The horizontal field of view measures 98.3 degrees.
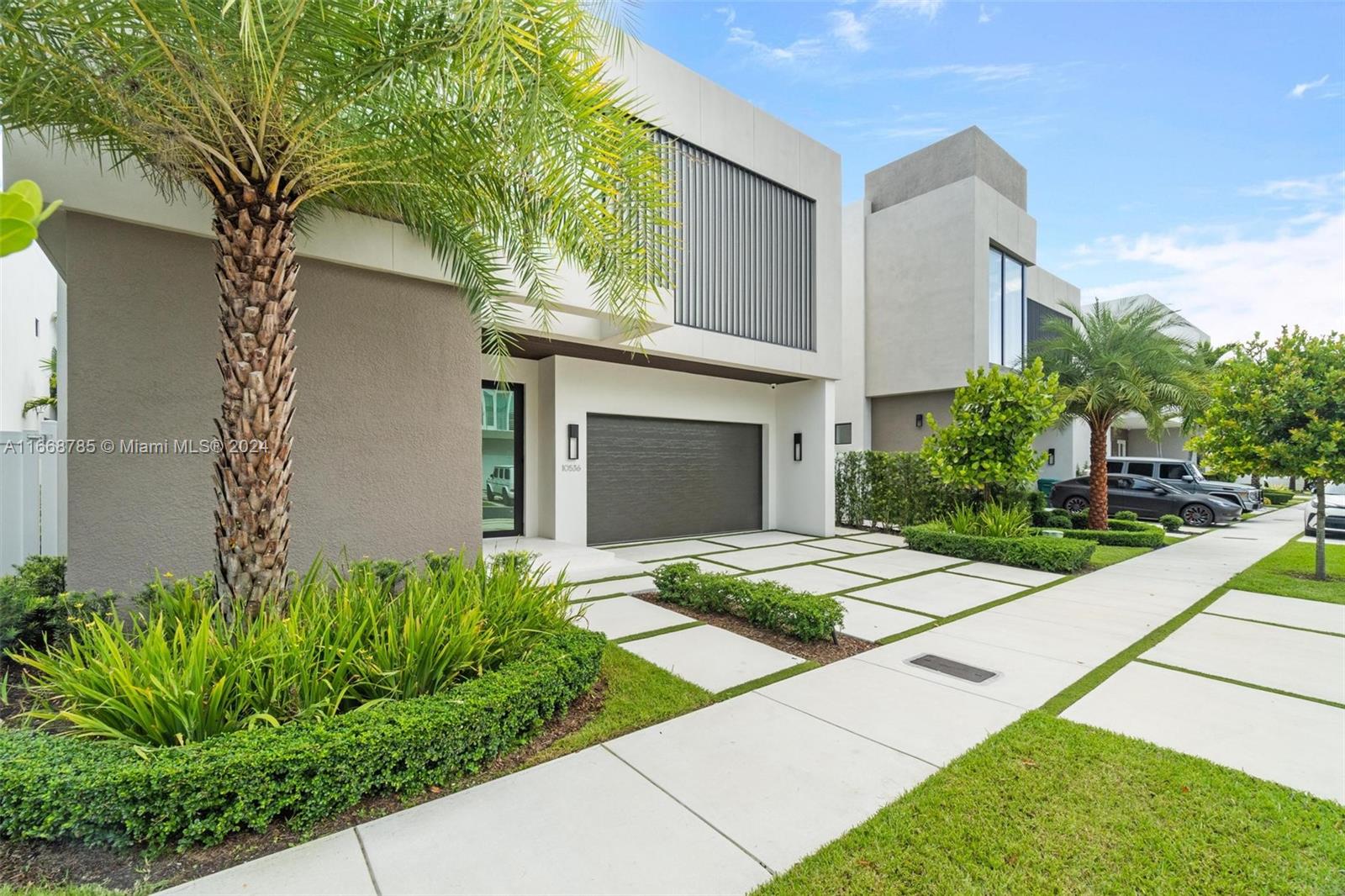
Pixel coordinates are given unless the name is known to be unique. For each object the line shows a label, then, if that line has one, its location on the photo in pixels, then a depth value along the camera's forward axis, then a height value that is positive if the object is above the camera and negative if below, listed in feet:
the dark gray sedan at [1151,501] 45.88 -4.10
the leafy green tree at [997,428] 29.45 +1.21
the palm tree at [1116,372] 36.55 +5.10
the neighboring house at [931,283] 47.01 +14.71
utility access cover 13.67 -5.30
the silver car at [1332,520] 38.78 -4.77
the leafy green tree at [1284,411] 23.00 +1.67
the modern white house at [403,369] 13.50 +2.76
